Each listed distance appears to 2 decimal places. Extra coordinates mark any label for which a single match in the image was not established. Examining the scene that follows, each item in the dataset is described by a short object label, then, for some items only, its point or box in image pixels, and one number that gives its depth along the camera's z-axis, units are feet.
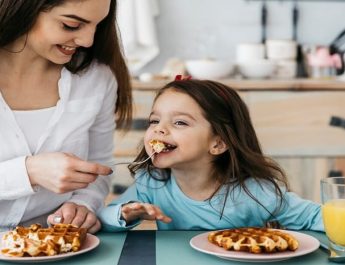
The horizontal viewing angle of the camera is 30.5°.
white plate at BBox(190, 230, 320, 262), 3.58
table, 3.64
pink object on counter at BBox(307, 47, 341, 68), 11.42
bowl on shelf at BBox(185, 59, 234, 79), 10.62
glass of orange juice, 3.79
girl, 4.89
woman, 4.29
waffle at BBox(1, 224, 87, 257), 3.56
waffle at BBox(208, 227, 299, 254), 3.66
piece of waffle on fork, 4.73
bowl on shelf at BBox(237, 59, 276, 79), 10.85
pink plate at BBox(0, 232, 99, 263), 3.50
